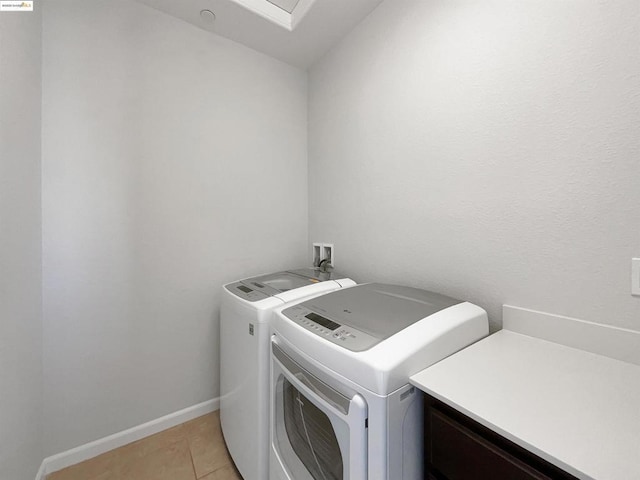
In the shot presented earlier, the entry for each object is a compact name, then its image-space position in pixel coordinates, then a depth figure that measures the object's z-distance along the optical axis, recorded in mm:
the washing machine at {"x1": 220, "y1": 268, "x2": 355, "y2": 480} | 1064
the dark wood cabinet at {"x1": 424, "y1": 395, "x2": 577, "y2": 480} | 490
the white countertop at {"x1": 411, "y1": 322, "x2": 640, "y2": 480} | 434
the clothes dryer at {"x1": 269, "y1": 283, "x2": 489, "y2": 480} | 633
